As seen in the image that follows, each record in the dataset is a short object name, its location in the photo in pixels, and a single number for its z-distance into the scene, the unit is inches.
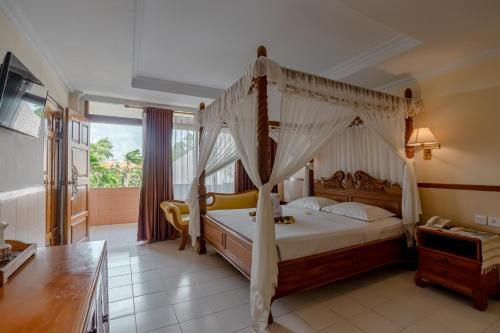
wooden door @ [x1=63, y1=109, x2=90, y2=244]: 134.3
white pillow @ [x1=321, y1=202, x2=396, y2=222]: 122.3
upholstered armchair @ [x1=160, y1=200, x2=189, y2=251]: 155.7
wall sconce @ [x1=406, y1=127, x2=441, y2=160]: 119.0
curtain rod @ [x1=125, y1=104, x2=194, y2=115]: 179.5
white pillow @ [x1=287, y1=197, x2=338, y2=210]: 154.6
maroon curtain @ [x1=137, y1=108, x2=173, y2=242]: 175.5
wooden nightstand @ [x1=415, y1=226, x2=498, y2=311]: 91.5
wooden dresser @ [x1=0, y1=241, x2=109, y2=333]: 33.6
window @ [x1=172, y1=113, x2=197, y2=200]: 197.0
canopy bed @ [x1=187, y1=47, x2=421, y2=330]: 83.9
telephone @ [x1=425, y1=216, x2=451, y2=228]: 109.6
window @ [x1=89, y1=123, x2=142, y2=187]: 238.2
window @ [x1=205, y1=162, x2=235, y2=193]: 211.2
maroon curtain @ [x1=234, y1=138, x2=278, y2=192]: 213.6
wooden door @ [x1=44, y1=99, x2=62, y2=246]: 121.3
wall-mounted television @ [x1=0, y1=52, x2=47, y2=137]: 67.3
